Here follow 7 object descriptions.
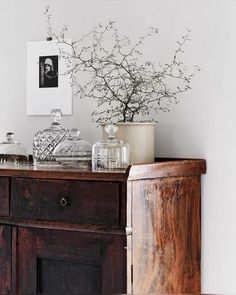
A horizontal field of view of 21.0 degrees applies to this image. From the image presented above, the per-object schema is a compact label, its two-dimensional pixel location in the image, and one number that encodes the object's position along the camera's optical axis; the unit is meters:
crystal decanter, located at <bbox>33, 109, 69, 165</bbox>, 2.35
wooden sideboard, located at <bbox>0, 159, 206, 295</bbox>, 1.90
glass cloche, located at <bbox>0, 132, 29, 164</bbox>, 2.46
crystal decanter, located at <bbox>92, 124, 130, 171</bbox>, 2.03
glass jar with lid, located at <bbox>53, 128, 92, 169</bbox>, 2.22
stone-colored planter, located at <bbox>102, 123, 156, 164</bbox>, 2.14
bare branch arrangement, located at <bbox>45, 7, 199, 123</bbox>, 2.32
